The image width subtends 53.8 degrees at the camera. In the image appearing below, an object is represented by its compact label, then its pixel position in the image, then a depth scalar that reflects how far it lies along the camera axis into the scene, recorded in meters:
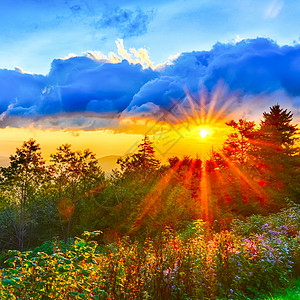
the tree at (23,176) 23.22
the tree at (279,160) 26.33
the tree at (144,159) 44.62
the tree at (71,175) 24.91
